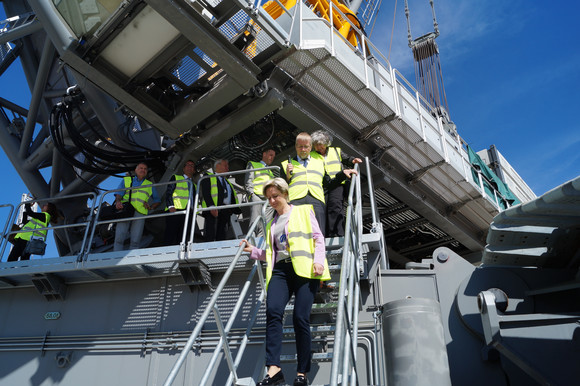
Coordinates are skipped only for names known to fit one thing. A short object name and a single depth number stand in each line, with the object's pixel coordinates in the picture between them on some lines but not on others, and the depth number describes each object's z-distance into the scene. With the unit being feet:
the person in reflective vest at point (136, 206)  23.94
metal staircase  10.95
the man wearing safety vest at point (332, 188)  19.16
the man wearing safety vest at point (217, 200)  23.04
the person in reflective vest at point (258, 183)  22.63
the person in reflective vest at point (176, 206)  23.26
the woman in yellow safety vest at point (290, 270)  12.48
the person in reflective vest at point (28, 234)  27.61
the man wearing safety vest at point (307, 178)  18.41
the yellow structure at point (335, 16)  36.24
